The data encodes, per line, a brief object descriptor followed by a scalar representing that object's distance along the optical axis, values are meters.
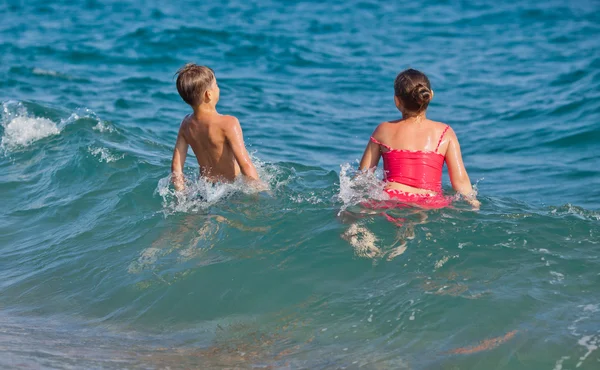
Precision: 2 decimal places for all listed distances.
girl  11.34
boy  12.12
